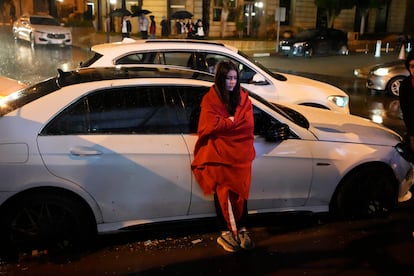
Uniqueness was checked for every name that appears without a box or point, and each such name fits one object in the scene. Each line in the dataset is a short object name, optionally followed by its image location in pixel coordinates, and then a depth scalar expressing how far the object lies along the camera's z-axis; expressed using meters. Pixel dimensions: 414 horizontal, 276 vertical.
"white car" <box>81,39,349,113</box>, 7.34
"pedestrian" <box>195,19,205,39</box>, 26.23
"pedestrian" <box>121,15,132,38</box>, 24.31
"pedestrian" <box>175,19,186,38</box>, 29.05
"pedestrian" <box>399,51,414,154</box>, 4.65
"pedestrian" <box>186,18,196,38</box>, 27.66
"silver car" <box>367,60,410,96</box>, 13.12
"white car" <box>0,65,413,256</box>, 3.99
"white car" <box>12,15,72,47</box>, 26.41
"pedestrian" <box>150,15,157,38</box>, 26.28
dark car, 24.80
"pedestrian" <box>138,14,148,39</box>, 24.67
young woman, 3.98
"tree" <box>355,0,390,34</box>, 33.53
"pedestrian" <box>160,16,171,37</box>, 30.67
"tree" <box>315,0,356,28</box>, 32.44
